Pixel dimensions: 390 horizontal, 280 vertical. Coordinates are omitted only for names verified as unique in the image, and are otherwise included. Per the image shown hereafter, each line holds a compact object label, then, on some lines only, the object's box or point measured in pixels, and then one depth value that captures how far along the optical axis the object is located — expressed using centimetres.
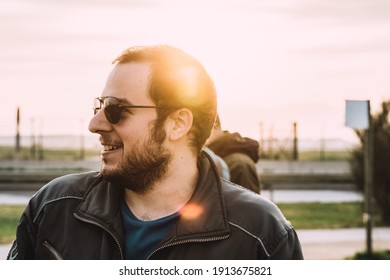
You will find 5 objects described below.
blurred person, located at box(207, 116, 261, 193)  490
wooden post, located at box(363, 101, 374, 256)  795
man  212
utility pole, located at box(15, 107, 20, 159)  2012
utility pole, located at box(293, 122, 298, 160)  2784
